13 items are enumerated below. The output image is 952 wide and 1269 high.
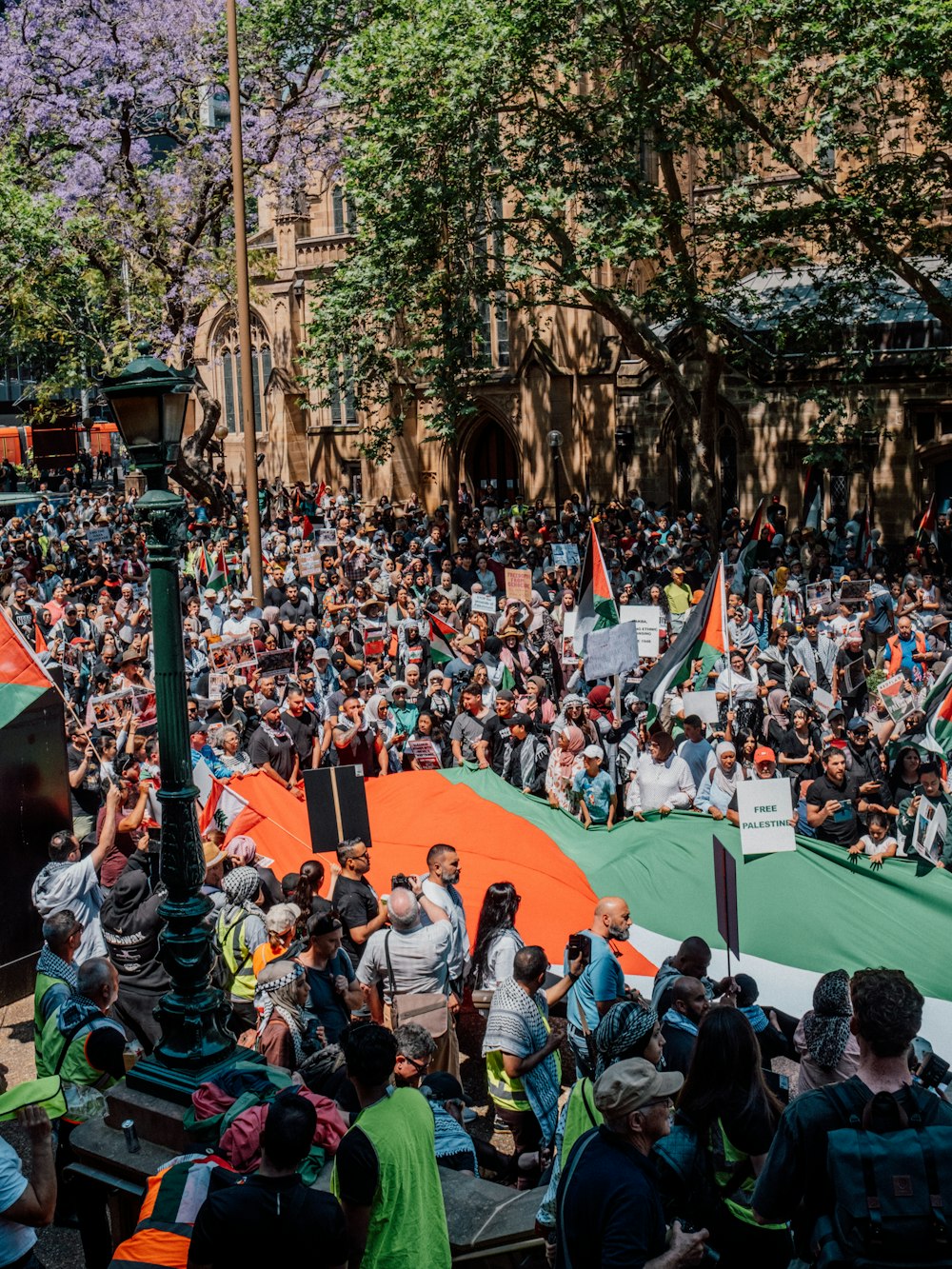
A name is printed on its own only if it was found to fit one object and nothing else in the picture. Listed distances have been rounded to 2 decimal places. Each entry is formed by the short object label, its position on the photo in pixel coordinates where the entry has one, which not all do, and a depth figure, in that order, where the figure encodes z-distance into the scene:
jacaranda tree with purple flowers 28.42
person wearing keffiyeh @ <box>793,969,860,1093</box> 5.64
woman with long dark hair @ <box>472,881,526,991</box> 7.44
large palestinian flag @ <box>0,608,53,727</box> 10.19
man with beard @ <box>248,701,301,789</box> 12.27
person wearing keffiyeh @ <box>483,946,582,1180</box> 6.63
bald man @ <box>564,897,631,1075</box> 6.60
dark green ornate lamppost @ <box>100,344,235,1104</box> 6.28
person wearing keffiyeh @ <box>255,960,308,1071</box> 6.57
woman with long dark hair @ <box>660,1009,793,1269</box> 4.73
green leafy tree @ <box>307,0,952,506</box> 21.06
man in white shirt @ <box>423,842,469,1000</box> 8.07
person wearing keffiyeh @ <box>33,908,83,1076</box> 7.04
